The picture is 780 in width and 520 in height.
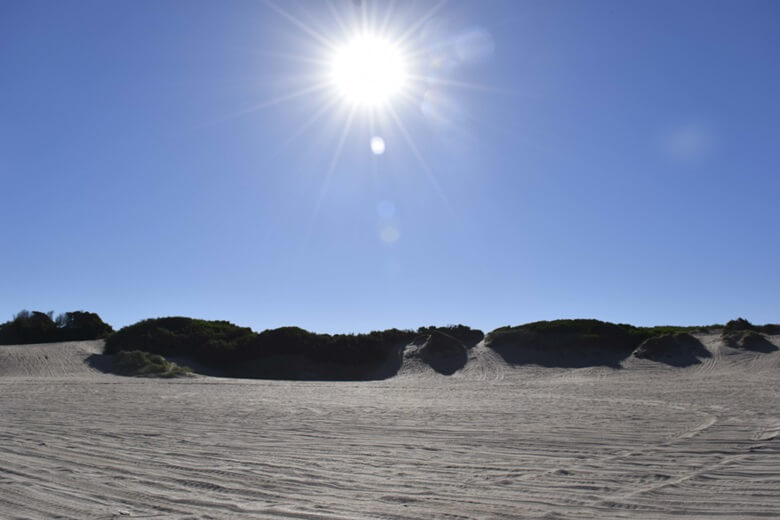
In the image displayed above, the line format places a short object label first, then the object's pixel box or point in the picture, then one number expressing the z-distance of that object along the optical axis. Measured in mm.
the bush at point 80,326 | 36125
